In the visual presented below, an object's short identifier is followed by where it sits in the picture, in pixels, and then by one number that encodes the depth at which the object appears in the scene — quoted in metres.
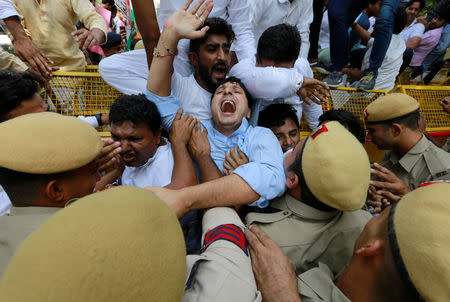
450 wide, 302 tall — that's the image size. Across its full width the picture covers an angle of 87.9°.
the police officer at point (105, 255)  0.44
